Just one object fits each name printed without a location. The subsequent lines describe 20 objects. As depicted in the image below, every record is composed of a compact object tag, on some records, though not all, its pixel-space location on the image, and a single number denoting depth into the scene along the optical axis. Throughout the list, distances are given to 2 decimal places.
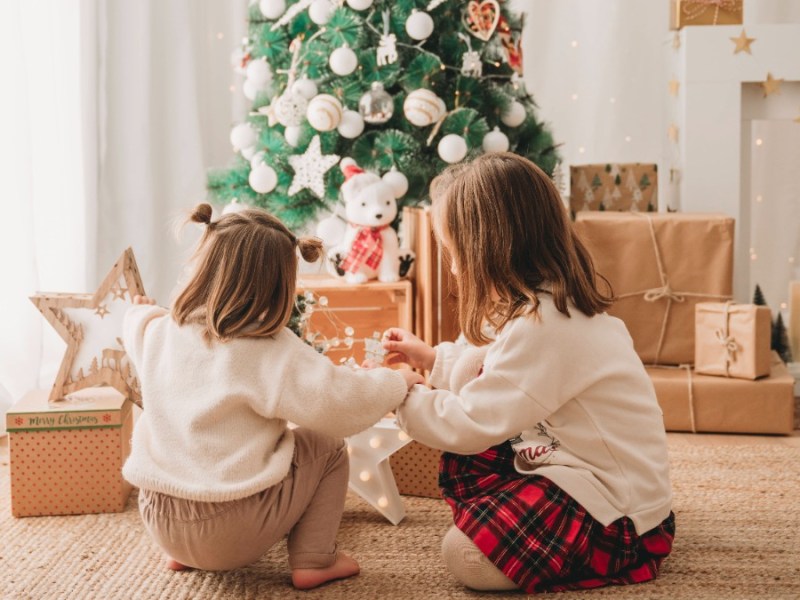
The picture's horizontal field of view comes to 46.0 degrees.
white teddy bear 2.34
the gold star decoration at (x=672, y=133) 2.75
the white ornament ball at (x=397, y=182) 2.39
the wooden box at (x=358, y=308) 2.36
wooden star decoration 1.77
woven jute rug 1.39
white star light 1.67
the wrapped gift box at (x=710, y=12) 2.58
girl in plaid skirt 1.33
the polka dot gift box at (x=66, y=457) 1.71
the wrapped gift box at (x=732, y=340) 2.18
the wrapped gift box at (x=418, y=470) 1.81
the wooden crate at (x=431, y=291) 2.21
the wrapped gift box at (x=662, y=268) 2.31
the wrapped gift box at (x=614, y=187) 2.65
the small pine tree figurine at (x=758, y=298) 2.66
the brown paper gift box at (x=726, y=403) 2.20
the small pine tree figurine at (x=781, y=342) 2.71
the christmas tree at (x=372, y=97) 2.40
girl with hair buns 1.30
